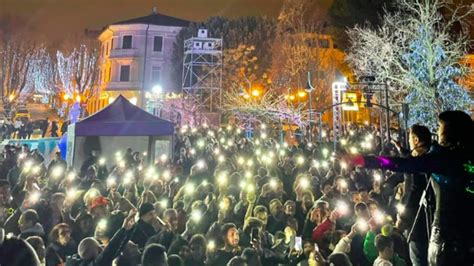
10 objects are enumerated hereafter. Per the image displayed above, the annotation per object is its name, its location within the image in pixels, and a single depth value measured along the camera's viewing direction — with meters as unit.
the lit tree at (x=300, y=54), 34.28
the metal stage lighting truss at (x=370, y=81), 14.67
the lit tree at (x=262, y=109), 30.98
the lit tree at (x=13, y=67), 36.44
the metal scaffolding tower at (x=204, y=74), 38.56
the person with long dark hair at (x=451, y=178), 2.85
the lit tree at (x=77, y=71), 45.78
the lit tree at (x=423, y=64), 22.34
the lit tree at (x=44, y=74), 45.88
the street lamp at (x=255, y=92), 34.98
